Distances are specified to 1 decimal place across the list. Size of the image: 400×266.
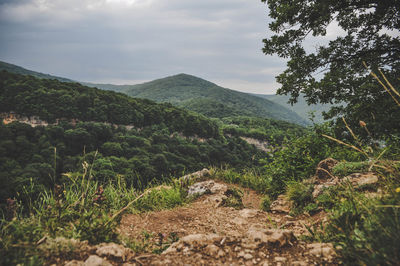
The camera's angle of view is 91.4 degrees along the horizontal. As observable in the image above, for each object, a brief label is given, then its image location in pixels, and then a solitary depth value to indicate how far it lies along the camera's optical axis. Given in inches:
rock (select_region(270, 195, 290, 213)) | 133.6
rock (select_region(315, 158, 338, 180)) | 144.7
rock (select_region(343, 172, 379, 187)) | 99.9
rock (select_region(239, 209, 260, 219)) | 126.1
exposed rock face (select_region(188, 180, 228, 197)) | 172.2
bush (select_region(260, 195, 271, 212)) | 143.1
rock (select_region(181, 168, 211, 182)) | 214.3
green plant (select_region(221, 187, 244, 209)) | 152.9
